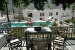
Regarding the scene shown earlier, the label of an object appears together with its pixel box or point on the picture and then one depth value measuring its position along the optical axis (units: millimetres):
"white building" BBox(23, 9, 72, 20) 12607
